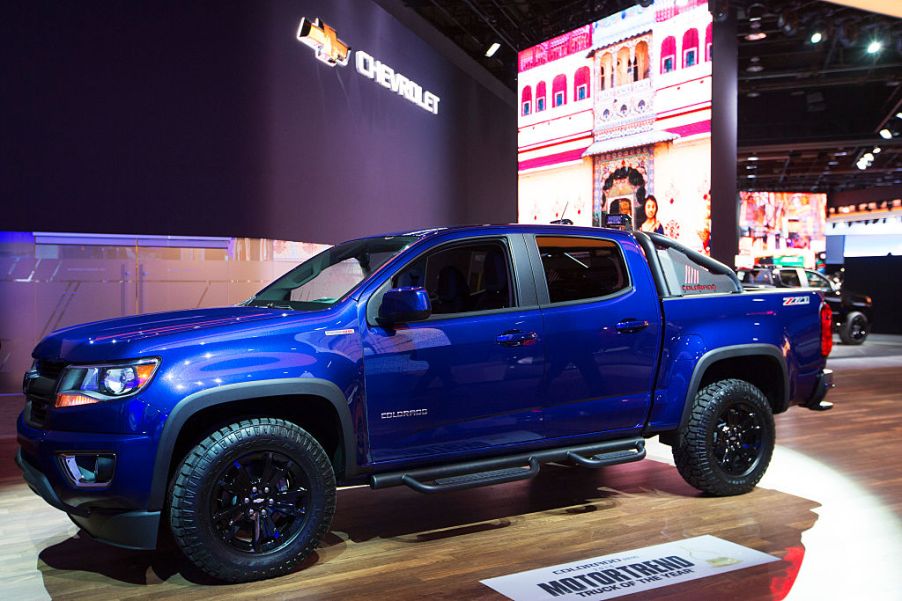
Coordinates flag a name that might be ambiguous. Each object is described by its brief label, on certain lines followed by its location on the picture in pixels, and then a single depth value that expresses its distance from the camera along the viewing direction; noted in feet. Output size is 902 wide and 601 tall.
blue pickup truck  11.07
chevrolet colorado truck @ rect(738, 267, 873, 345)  53.83
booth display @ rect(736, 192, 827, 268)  105.50
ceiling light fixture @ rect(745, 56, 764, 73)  67.67
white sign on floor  11.42
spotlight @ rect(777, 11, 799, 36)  51.60
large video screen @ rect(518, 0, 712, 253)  38.75
